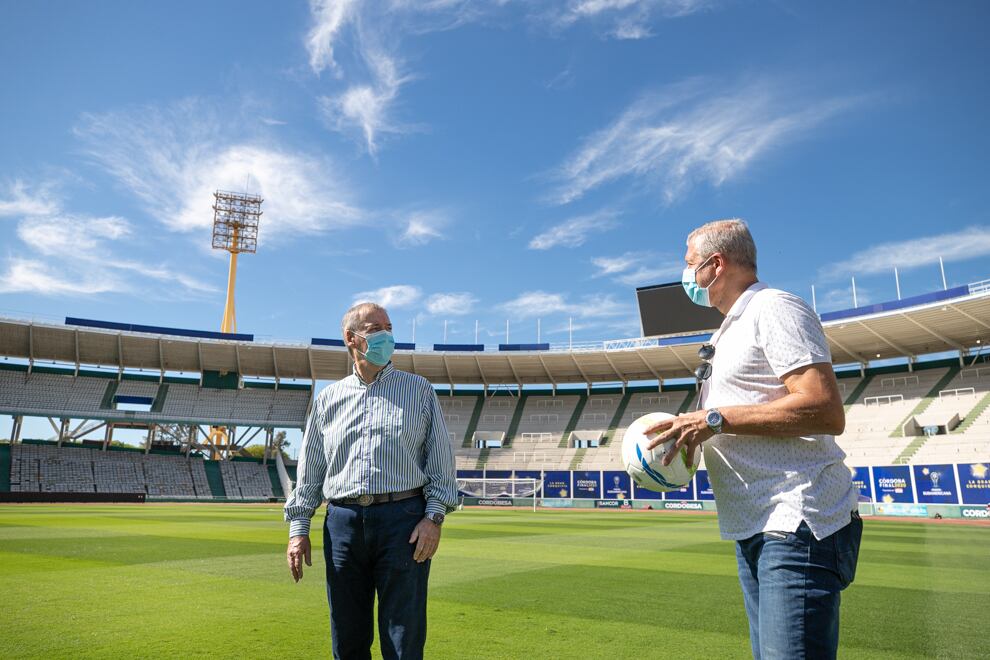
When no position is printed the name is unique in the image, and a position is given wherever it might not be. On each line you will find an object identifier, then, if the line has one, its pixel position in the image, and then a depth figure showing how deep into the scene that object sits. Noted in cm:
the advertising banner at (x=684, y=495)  4174
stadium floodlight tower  6197
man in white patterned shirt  232
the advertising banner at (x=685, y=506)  3916
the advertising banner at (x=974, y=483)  3144
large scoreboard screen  4350
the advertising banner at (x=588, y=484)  4478
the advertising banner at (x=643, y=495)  4282
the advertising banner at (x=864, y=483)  3553
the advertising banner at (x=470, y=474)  4900
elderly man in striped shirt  335
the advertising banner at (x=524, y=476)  4616
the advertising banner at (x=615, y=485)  4391
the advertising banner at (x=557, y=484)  4591
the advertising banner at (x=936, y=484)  3234
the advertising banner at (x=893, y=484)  3400
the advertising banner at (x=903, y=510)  3222
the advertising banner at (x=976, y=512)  3017
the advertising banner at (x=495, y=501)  4369
